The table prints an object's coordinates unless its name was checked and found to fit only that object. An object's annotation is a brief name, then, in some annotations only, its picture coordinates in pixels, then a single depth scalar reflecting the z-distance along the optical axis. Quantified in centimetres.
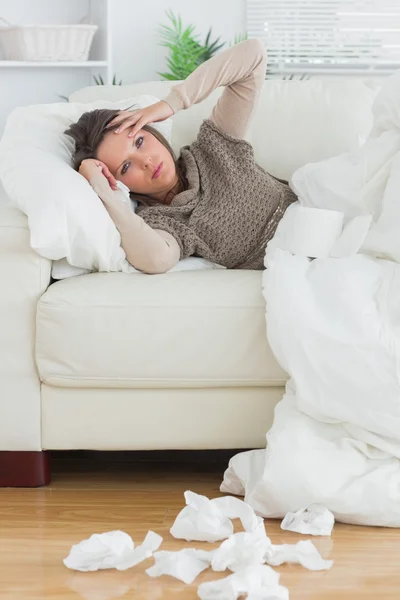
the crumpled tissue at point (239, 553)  287
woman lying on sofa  349
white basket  465
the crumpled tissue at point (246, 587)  275
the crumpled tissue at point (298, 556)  289
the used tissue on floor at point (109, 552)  289
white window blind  505
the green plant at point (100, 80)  482
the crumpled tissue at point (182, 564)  285
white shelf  471
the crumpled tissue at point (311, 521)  304
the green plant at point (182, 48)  490
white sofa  326
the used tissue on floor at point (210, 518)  301
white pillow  333
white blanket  309
